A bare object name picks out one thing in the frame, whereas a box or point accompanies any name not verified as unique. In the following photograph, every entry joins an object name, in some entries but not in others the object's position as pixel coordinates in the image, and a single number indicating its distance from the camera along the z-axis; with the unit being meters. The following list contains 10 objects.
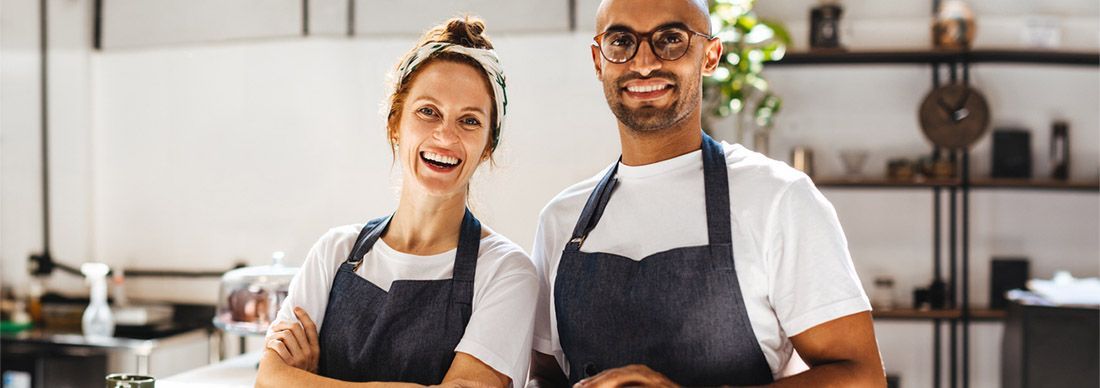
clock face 5.01
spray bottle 4.52
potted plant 4.48
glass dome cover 2.91
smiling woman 1.84
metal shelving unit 5.03
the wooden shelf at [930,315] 4.96
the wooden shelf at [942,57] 5.04
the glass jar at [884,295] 5.12
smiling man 1.64
